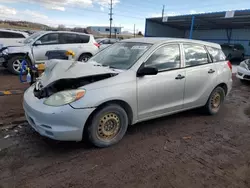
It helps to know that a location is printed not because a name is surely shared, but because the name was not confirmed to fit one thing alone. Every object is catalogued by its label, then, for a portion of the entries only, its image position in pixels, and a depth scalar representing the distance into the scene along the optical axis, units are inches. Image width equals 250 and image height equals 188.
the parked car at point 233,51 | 728.3
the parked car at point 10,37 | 437.8
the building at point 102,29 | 3010.6
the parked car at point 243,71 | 336.8
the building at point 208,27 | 916.0
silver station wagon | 113.3
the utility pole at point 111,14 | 1917.1
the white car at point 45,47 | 329.1
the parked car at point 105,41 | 745.1
